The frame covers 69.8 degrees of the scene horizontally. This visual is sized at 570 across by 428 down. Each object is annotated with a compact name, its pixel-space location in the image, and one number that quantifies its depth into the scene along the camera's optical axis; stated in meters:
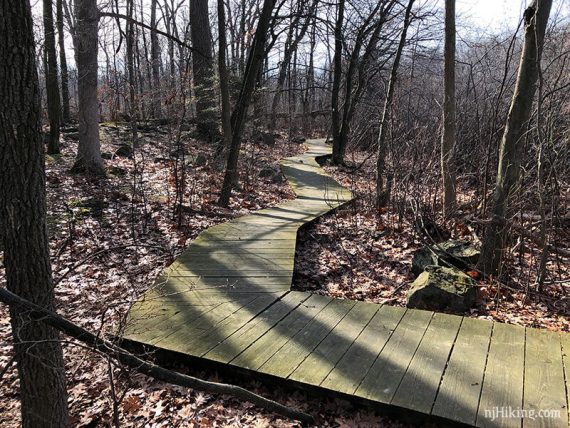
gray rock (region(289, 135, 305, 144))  23.92
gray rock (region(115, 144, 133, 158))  12.85
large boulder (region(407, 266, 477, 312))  4.38
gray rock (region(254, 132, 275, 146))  20.42
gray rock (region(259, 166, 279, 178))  12.96
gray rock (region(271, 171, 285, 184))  12.68
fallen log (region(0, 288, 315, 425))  2.19
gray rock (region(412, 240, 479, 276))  5.19
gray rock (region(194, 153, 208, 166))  11.30
